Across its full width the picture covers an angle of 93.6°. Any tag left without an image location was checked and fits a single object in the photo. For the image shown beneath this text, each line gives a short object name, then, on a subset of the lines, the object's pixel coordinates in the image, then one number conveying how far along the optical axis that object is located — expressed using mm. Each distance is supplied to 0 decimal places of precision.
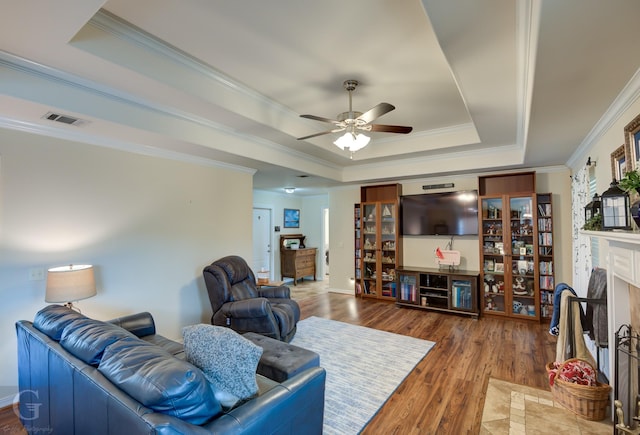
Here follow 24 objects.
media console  4914
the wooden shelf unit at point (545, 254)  4668
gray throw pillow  1399
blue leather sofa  1182
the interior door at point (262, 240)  7488
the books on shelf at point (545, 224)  4695
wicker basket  2264
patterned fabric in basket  2385
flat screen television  5199
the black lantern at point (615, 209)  1904
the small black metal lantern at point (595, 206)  2436
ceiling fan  2844
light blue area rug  2404
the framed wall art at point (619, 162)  2252
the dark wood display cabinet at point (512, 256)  4699
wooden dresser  7746
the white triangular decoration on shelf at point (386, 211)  6082
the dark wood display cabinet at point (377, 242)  5980
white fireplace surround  1899
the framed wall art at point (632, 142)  2027
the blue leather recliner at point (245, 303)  3352
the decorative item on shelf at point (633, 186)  1593
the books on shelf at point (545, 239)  4680
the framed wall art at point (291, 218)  8310
